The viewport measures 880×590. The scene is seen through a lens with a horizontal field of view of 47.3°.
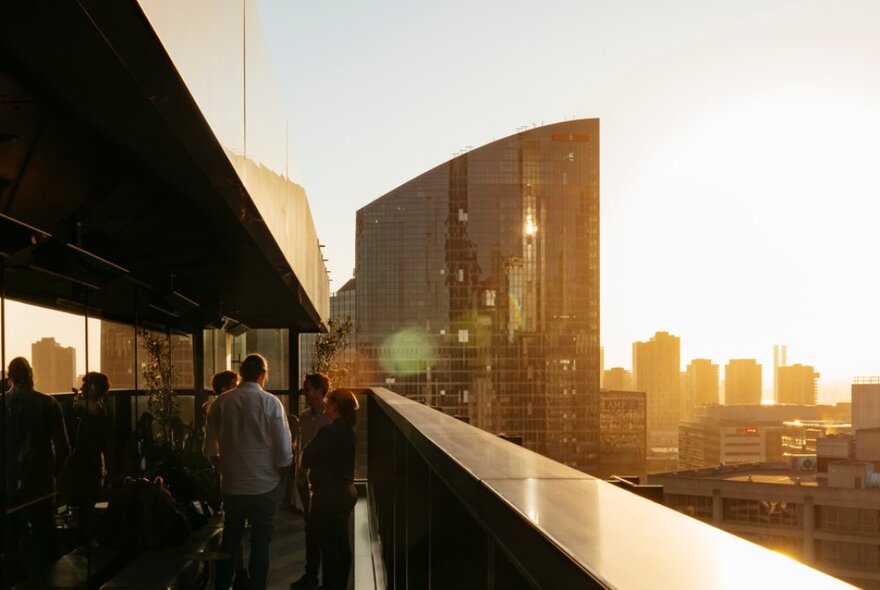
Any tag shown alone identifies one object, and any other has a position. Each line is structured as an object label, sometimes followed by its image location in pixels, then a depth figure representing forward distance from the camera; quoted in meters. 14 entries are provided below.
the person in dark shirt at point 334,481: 6.41
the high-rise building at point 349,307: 127.88
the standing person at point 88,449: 5.53
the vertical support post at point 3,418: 4.20
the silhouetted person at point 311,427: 6.87
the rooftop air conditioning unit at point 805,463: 90.50
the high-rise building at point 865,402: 125.56
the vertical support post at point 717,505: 81.34
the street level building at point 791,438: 156.02
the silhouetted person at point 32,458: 4.45
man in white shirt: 5.91
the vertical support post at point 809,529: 76.66
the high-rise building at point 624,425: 158.88
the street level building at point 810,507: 74.81
